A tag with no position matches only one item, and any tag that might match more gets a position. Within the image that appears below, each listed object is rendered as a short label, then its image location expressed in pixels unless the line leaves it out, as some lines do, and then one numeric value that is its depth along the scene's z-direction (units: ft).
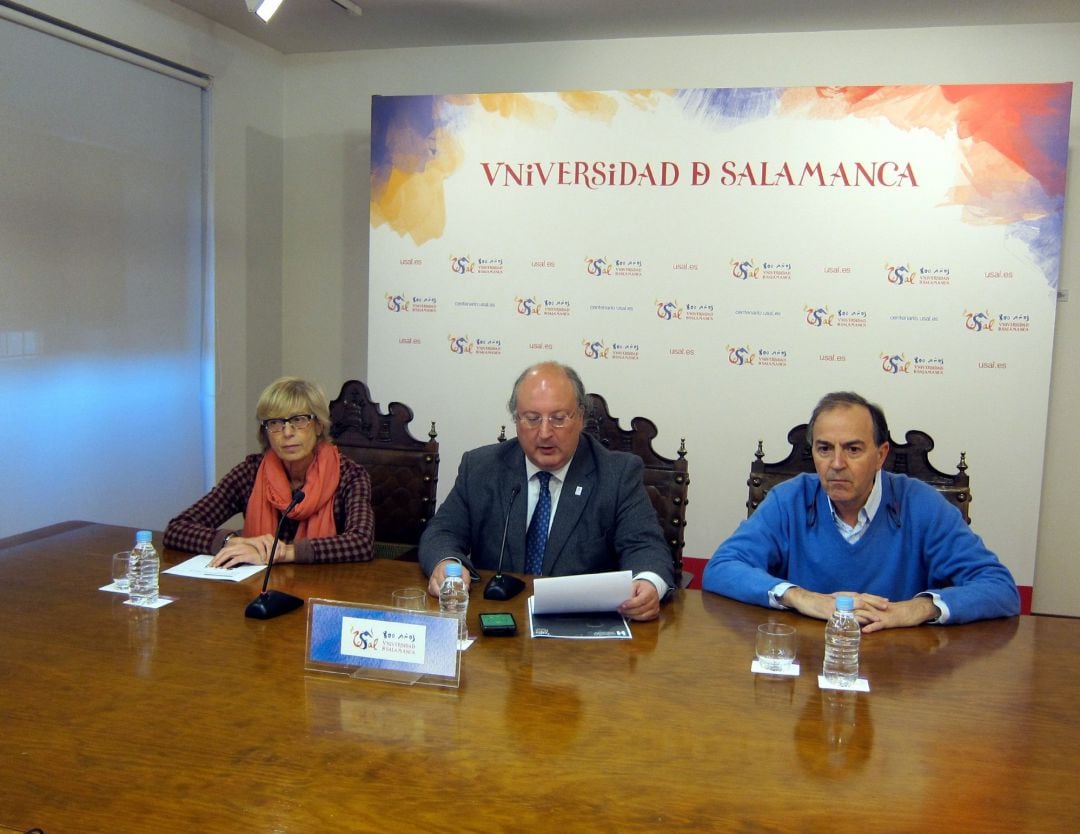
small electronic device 6.04
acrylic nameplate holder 5.20
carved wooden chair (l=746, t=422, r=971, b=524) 8.64
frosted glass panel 11.82
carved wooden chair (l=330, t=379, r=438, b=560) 9.86
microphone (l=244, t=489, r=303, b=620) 6.30
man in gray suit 7.98
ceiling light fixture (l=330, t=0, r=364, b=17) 13.50
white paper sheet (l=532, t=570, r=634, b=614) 6.23
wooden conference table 3.94
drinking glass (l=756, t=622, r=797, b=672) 5.54
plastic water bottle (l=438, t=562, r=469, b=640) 6.27
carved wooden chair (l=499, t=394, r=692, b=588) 9.10
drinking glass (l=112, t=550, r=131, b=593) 6.92
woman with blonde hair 8.54
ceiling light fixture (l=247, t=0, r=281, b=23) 9.57
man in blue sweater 6.95
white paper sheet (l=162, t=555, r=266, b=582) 7.27
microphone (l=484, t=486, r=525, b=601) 6.78
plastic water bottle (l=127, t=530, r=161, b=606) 6.65
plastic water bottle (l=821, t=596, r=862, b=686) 5.42
